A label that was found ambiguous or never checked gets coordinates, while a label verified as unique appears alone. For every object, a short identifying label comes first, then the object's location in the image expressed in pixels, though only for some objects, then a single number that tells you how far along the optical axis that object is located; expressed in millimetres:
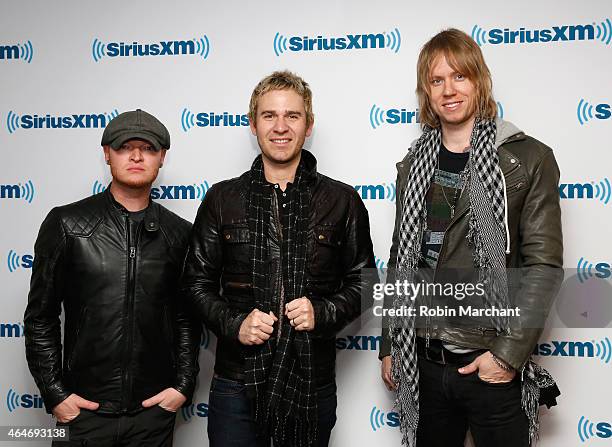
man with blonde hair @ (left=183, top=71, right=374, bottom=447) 1823
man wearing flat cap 1877
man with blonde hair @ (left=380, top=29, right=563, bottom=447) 1716
